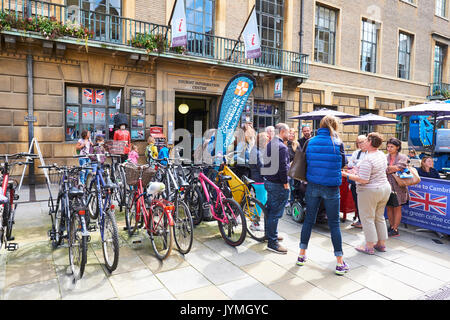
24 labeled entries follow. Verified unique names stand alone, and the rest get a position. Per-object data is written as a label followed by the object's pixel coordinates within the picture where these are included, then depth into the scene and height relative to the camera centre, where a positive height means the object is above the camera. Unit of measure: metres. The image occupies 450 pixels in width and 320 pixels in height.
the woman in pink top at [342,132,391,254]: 4.53 -0.74
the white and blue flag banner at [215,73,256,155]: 6.91 +0.74
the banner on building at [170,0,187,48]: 10.25 +3.51
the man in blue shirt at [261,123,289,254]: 4.57 -0.66
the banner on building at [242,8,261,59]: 11.60 +3.55
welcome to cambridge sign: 5.39 -1.15
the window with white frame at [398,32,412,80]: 19.23 +5.15
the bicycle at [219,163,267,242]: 5.25 -1.12
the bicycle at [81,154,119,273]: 3.76 -1.06
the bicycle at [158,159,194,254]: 4.40 -1.13
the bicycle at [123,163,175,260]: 4.34 -1.13
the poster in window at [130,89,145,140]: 11.04 +0.73
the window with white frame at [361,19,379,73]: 17.50 +5.18
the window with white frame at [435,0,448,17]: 21.02 +8.82
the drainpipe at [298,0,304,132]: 15.03 +4.23
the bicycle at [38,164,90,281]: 3.70 -1.12
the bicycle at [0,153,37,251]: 4.32 -1.09
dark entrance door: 13.44 +1.01
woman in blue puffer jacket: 3.97 -0.45
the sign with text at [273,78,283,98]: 13.88 +2.14
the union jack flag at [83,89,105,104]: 10.61 +1.27
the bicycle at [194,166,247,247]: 4.77 -1.15
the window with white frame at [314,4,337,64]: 15.93 +5.21
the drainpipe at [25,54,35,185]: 9.36 +0.63
